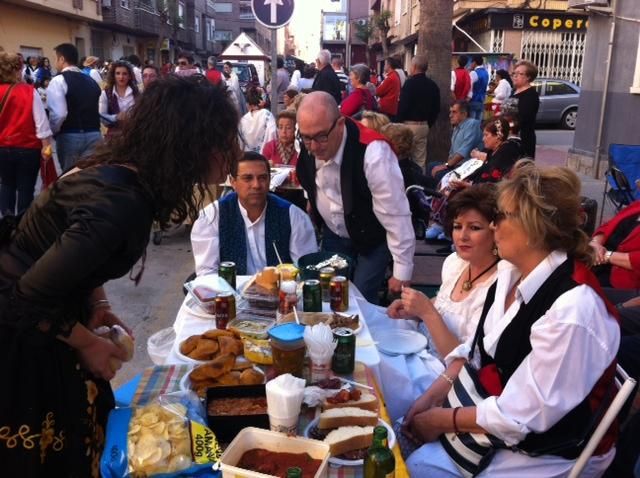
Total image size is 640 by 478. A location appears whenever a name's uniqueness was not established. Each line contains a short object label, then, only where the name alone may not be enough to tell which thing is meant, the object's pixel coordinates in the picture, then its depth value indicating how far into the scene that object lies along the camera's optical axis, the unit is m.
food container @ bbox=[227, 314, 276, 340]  2.44
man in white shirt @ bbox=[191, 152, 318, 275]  3.52
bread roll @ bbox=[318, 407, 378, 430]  1.80
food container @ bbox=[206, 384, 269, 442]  1.77
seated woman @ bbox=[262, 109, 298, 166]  6.51
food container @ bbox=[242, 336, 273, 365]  2.24
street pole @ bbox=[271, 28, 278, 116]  7.21
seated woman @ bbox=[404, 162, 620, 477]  1.85
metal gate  20.08
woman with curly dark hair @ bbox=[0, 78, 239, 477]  1.56
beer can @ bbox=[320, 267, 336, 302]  2.95
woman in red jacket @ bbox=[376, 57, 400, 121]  10.79
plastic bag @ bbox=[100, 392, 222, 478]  1.54
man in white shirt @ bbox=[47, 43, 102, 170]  7.01
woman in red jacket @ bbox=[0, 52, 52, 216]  6.25
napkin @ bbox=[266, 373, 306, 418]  1.69
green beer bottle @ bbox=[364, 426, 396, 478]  1.56
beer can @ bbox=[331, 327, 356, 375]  2.18
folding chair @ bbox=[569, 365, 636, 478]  1.88
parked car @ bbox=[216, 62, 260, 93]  22.42
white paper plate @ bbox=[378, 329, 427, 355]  2.72
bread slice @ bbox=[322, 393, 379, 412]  1.90
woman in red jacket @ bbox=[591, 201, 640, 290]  3.85
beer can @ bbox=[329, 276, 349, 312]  2.80
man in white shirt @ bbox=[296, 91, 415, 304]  3.54
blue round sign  6.53
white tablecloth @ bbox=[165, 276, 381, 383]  2.36
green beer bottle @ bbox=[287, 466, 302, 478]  1.38
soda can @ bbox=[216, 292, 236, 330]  2.63
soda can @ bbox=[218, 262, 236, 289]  3.02
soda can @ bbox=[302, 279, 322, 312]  2.72
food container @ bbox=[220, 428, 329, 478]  1.59
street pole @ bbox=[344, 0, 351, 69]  36.33
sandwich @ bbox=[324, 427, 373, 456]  1.71
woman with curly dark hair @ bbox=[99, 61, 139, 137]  7.89
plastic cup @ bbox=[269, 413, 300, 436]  1.70
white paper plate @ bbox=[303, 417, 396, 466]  1.69
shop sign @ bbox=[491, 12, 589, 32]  19.58
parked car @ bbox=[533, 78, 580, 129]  17.14
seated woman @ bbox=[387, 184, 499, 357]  2.81
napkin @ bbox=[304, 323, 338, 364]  2.07
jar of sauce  2.06
